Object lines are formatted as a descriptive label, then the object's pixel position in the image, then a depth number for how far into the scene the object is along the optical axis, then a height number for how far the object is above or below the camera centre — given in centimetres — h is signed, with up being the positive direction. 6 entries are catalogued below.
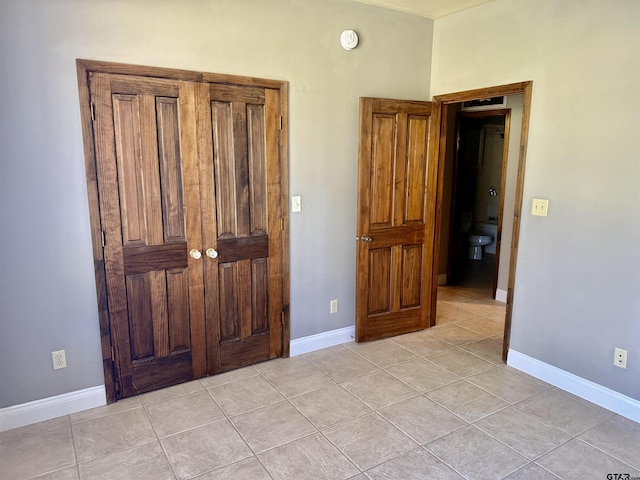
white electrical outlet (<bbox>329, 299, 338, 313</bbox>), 357 -115
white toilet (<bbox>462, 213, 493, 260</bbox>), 646 -107
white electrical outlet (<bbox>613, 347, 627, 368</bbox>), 260 -115
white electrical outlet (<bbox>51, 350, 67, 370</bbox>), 253 -114
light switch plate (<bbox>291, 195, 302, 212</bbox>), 323 -27
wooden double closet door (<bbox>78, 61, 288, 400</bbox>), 256 -34
